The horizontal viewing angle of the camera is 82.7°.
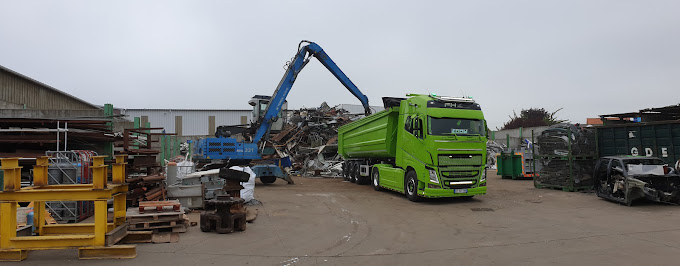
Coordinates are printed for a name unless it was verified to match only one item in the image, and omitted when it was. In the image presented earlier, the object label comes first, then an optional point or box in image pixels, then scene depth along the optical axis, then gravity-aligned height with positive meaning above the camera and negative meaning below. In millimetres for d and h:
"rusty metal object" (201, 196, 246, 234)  7184 -1288
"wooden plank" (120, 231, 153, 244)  6309 -1417
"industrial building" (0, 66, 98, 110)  21281 +3790
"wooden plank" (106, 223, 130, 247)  5531 -1249
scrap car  10133 -994
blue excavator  16266 +797
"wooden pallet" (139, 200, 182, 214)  7031 -1012
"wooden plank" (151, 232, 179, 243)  6459 -1472
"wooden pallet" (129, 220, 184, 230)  6664 -1305
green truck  11039 -34
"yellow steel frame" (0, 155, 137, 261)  5250 -730
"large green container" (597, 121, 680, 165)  11789 +103
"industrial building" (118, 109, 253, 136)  44531 +3752
